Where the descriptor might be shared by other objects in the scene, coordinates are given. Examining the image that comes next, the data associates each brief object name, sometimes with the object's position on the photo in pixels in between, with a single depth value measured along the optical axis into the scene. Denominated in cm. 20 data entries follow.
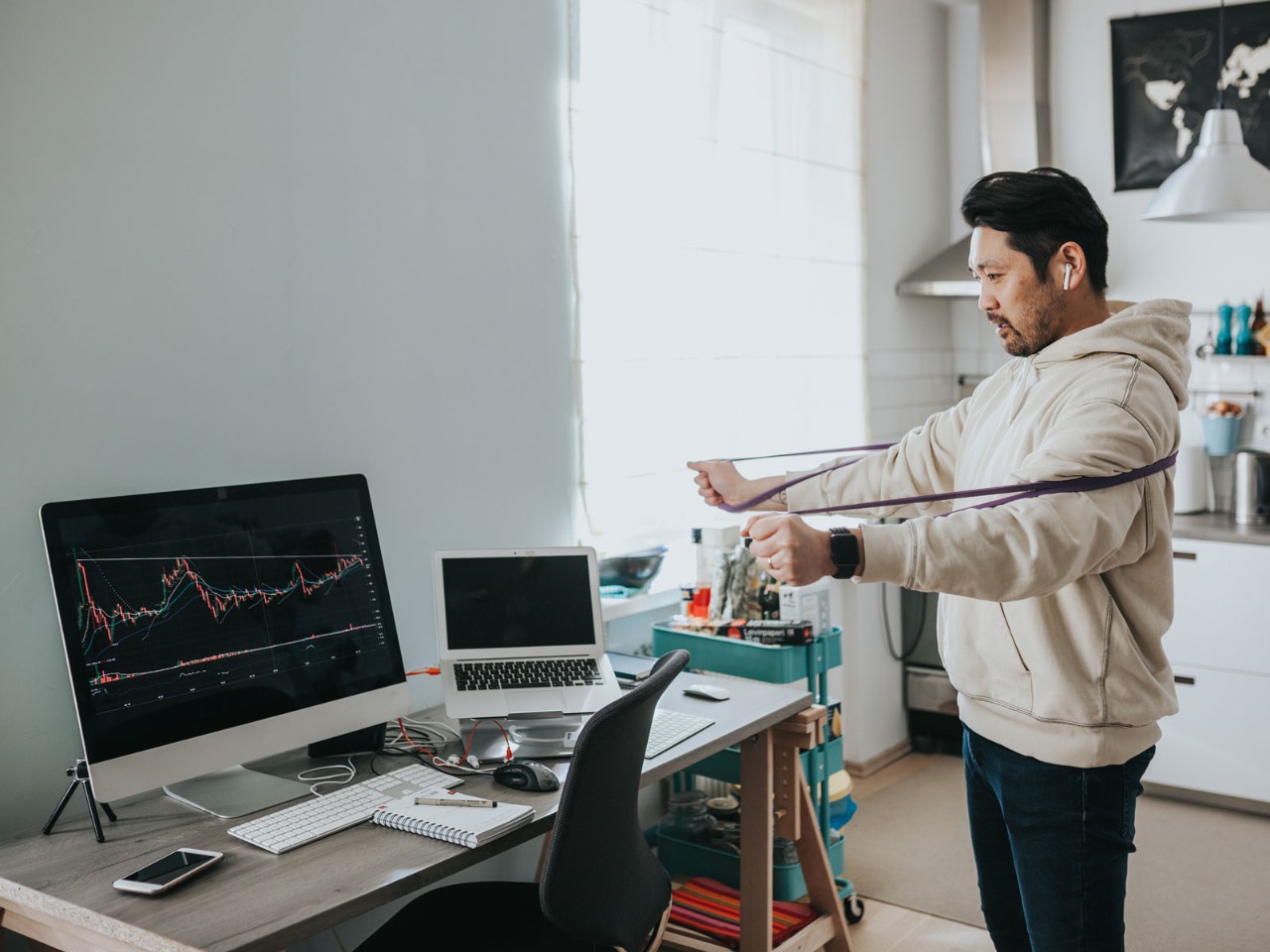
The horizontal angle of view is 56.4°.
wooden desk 153
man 172
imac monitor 181
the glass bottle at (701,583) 320
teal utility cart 296
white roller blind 304
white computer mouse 257
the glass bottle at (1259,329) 400
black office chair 174
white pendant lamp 346
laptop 234
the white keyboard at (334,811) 179
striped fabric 273
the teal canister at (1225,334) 407
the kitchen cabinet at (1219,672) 369
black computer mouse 199
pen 190
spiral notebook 178
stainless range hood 433
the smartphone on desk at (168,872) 162
